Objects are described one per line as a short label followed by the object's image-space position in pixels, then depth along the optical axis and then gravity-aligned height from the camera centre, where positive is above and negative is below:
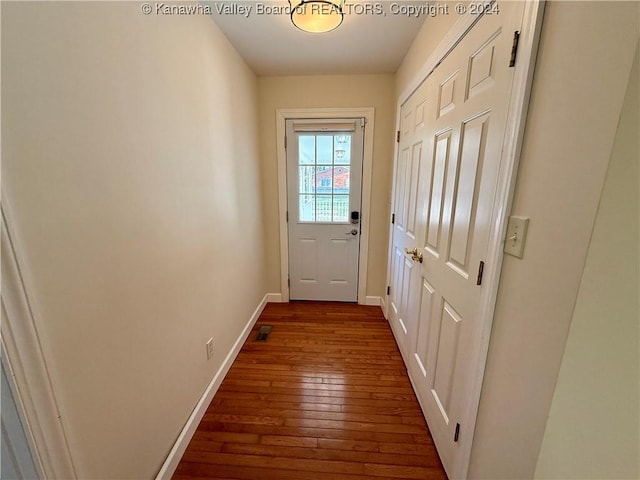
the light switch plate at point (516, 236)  0.73 -0.15
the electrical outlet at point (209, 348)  1.55 -1.00
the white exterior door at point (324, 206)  2.52 -0.21
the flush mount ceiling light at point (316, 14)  1.24 +0.88
